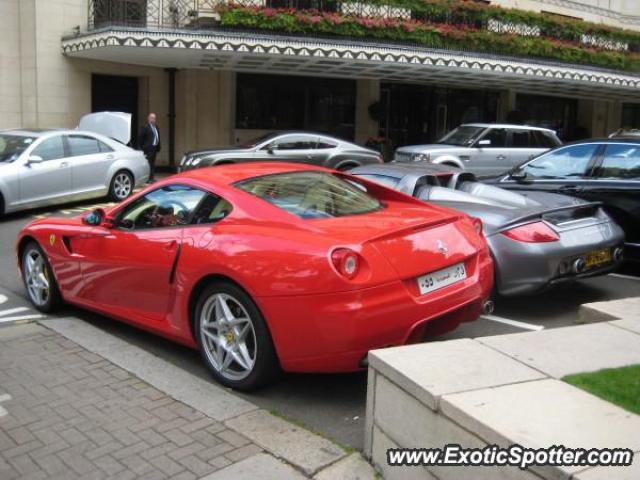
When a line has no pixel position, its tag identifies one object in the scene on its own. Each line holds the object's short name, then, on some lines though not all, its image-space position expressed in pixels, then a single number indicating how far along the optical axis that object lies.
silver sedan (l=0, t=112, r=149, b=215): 11.62
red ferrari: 3.94
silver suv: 15.33
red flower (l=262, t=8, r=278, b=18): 17.62
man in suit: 17.34
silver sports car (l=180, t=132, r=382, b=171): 14.45
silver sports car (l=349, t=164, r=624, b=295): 5.87
